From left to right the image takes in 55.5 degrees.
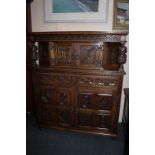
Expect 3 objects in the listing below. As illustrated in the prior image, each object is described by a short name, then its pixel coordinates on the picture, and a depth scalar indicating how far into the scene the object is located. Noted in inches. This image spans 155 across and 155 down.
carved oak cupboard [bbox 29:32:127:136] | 73.9
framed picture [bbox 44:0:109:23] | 82.2
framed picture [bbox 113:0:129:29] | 81.6
